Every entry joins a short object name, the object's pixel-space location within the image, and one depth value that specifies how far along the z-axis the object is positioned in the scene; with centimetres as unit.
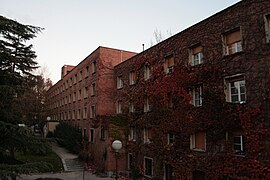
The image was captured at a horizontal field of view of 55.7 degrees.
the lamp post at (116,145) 1300
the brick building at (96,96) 2411
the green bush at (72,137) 2916
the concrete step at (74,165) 2508
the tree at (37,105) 3438
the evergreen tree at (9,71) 1050
